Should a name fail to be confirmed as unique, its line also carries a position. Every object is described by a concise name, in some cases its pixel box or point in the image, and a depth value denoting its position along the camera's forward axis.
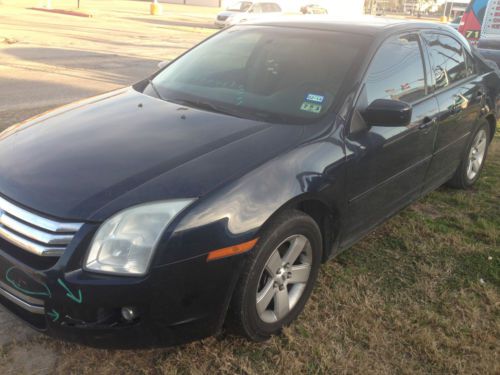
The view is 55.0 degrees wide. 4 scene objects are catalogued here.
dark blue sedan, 2.00
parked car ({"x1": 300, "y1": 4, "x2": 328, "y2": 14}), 28.78
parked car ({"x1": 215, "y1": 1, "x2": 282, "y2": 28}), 23.81
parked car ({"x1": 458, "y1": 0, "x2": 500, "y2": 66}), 8.24
